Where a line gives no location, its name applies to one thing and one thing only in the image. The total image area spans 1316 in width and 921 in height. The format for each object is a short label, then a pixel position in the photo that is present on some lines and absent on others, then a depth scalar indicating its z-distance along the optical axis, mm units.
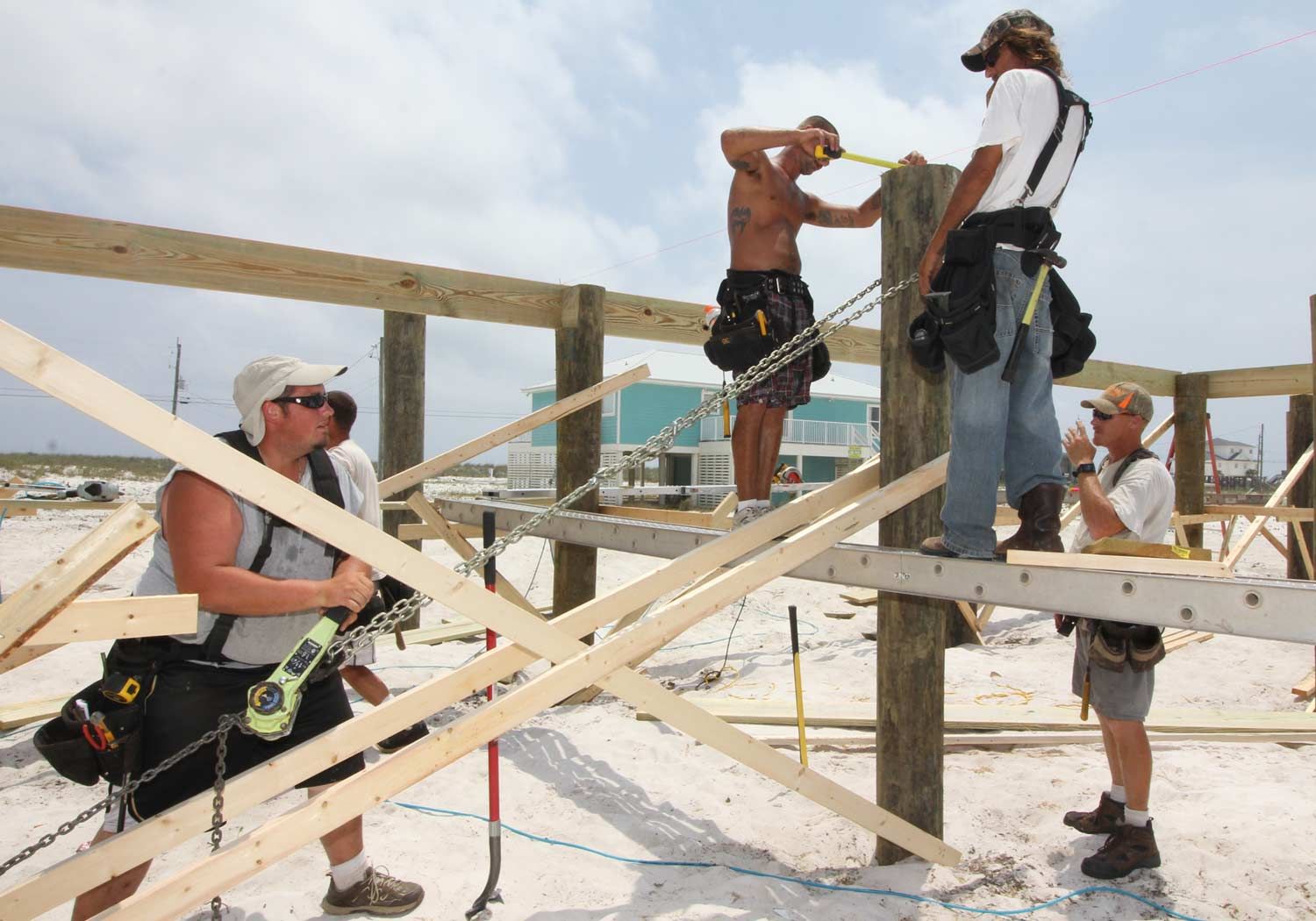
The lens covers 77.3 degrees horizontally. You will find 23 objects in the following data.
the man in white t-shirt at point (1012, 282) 2689
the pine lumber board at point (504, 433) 4949
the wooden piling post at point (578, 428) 5645
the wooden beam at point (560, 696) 2072
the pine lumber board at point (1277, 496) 7403
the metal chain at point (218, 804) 2123
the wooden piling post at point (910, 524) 3422
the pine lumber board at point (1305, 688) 6086
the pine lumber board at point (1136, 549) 2551
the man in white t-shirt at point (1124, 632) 3314
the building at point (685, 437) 26344
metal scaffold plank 2111
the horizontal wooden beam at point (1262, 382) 8328
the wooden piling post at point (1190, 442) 9109
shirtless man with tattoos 3779
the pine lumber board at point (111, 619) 1768
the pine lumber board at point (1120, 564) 2342
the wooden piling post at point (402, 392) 6203
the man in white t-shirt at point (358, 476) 3691
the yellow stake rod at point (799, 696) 3799
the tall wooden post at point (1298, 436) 9148
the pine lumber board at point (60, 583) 1625
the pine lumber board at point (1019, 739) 5039
